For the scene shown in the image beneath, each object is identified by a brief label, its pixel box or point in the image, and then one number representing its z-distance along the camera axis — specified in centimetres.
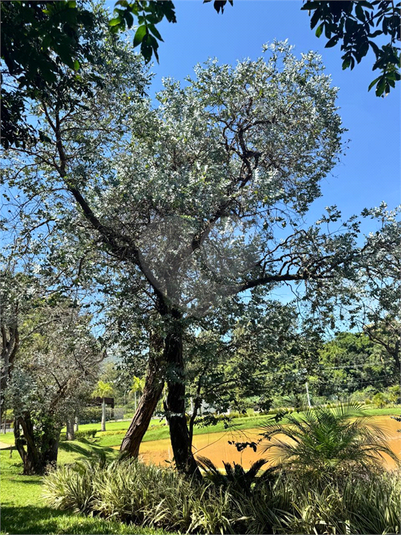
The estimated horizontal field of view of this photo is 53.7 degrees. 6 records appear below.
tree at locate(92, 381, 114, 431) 2712
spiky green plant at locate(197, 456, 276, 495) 521
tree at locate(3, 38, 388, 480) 528
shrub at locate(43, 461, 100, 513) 564
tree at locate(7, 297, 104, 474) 860
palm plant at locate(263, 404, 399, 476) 488
